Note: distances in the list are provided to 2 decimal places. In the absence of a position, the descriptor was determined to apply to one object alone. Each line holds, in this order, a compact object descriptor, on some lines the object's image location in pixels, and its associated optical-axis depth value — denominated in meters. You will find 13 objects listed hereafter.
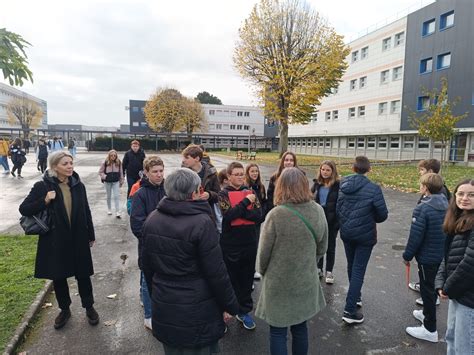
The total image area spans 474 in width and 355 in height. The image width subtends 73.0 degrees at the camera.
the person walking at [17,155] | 15.01
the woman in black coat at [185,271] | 2.13
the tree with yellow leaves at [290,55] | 22.52
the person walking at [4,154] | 15.92
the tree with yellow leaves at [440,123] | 17.89
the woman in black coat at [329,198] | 4.71
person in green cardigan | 2.54
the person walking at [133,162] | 8.55
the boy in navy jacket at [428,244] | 3.35
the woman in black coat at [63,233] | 3.37
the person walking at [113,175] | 8.20
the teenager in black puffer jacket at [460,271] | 2.39
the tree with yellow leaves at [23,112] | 70.69
